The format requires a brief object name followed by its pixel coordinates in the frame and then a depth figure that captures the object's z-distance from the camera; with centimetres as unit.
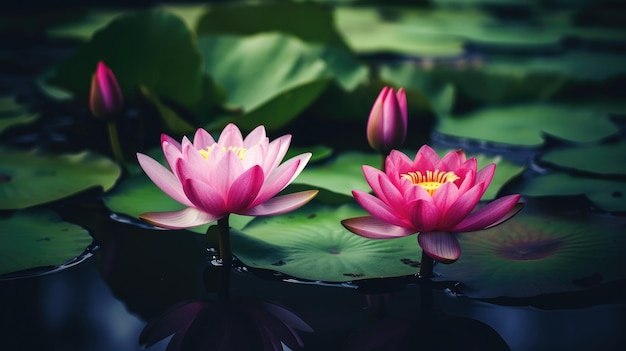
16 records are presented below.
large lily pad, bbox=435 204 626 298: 131
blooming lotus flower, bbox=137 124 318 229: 124
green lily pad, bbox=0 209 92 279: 140
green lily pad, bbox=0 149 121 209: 169
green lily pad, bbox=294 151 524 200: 172
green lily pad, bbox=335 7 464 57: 321
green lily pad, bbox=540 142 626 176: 188
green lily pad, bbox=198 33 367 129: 204
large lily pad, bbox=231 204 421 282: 134
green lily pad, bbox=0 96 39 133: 221
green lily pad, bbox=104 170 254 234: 159
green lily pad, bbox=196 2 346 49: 267
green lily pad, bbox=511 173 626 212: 168
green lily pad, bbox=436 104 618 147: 219
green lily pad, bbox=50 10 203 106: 212
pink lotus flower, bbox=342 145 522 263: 120
